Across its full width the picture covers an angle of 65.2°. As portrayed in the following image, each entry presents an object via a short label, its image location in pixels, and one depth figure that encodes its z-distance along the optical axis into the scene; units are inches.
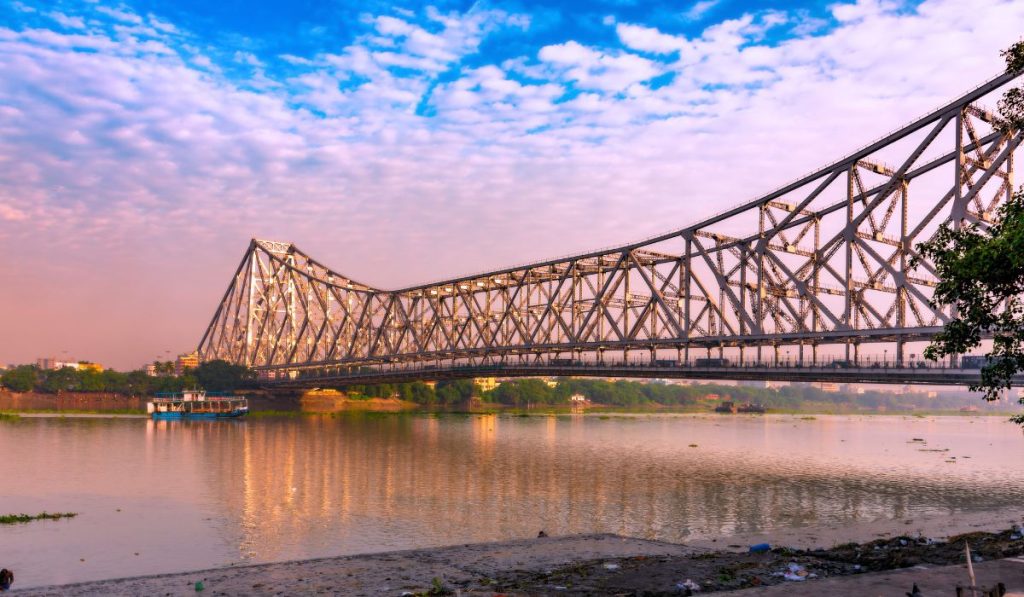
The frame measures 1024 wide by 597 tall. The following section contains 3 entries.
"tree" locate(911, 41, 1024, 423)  732.7
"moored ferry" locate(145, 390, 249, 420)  4510.3
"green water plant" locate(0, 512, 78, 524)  1180.5
